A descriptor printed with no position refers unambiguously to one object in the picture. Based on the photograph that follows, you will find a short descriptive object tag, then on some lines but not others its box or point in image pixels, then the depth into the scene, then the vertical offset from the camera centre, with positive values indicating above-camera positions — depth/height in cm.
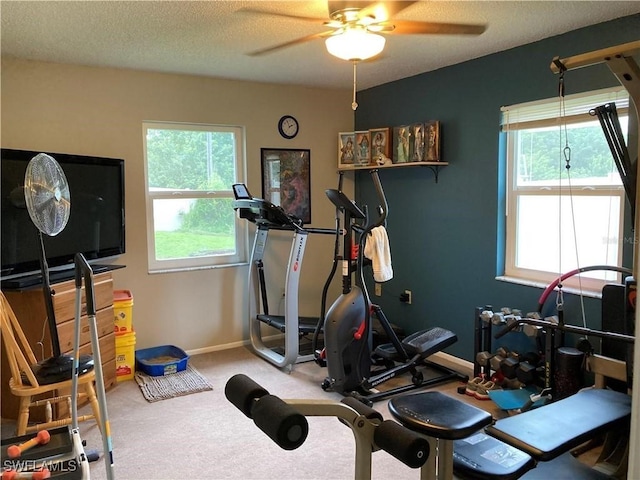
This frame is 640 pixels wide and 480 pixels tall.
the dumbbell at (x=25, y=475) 188 -99
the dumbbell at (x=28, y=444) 212 -100
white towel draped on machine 355 -31
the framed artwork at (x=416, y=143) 408 +51
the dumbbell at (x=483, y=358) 347 -103
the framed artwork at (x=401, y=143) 424 +52
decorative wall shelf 402 +33
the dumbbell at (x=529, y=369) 320 -101
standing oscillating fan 236 -2
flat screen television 295 -6
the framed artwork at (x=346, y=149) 473 +53
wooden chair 256 -89
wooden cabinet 307 -68
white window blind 292 +60
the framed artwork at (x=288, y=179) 462 +25
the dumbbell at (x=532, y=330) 318 -77
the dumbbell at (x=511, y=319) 307 -69
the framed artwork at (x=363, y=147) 458 +53
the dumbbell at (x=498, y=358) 338 -100
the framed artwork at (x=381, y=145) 441 +53
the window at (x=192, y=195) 420 +11
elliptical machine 336 -91
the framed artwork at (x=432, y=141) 398 +50
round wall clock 466 +73
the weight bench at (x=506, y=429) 164 -81
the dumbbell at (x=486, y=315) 337 -72
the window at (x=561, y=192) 306 +8
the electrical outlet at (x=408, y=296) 449 -78
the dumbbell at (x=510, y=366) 329 -102
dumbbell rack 325 -88
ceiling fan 255 +95
